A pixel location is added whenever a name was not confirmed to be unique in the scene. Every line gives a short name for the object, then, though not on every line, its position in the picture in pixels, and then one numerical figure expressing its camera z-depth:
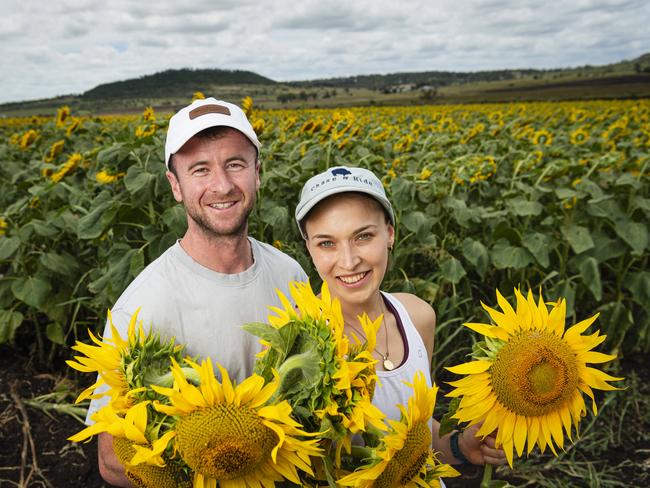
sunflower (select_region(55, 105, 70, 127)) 6.06
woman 1.57
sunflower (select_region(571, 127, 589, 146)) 8.12
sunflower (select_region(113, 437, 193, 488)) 0.94
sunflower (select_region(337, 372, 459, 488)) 0.98
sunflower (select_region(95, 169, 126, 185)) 3.22
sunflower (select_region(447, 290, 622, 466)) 1.14
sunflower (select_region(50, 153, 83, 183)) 3.84
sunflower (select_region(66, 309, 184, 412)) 0.95
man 1.69
